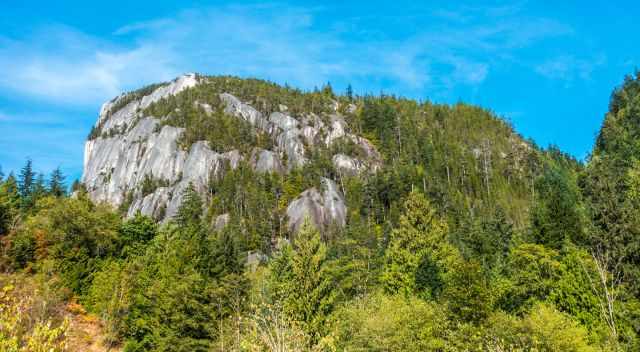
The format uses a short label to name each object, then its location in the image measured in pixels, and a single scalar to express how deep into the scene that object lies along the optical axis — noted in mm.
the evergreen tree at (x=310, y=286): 40250
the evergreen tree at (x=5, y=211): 67438
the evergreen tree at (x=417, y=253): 49500
